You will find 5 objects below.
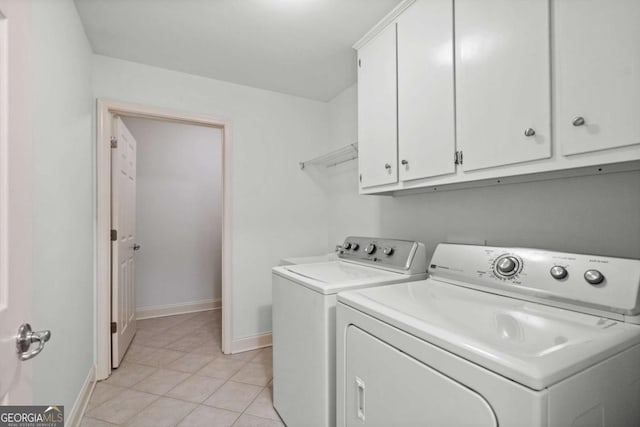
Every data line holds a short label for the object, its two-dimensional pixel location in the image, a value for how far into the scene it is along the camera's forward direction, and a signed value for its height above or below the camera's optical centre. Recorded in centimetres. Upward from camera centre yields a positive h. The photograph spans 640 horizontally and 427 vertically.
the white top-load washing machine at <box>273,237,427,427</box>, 125 -48
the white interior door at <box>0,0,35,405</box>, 60 +4
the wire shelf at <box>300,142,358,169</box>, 239 +52
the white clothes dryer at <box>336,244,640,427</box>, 63 -33
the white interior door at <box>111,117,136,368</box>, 222 -21
